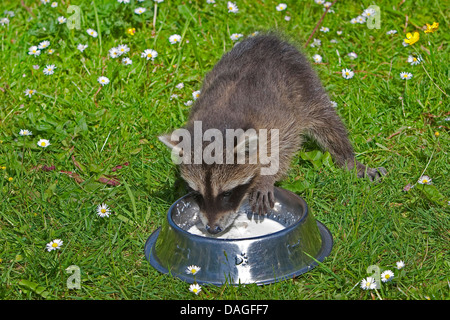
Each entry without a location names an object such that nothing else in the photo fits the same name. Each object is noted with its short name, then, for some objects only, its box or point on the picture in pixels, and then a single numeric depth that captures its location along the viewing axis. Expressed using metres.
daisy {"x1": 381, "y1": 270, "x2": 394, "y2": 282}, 3.68
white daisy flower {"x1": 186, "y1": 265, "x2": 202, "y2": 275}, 3.85
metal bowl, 3.78
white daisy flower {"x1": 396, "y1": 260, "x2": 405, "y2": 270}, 3.76
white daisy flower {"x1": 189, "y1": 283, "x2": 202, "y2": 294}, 3.72
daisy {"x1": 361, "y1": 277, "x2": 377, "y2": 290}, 3.63
